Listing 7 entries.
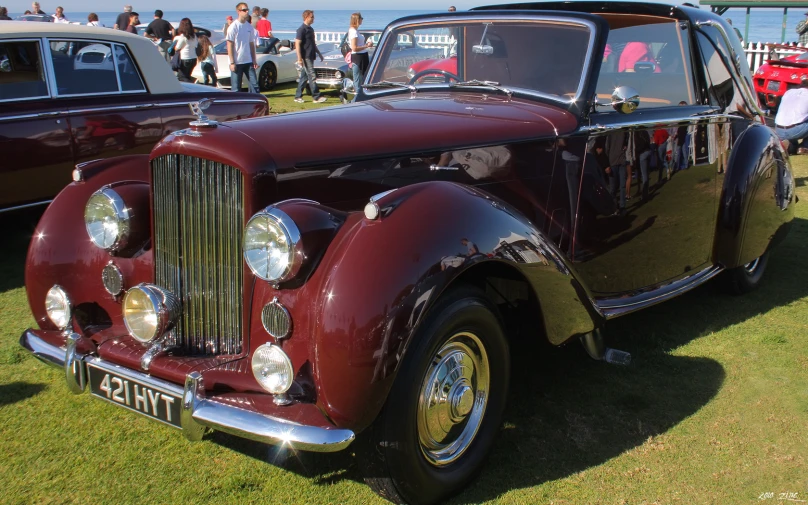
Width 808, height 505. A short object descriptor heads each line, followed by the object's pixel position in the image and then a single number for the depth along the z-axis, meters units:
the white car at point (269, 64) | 15.76
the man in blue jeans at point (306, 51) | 13.34
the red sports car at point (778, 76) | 12.17
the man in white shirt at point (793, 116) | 8.92
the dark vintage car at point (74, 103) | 5.25
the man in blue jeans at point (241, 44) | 12.04
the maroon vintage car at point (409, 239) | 2.29
